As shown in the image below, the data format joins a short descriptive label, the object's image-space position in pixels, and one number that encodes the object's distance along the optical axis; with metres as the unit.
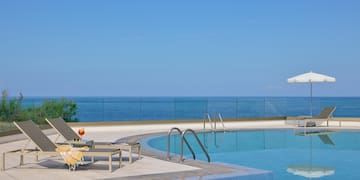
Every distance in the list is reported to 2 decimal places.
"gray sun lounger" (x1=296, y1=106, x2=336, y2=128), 17.65
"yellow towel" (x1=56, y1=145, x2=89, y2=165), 7.35
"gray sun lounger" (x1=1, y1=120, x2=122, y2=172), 7.45
